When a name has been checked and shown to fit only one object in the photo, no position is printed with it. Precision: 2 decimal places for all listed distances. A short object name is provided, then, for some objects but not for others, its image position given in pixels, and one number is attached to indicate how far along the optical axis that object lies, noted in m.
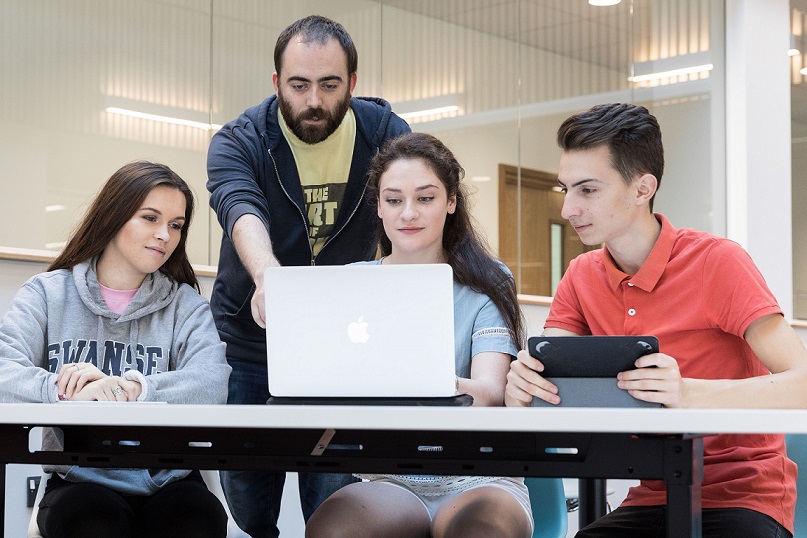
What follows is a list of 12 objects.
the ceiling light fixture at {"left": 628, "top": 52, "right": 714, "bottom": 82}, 5.62
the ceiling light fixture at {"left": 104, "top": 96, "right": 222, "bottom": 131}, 3.75
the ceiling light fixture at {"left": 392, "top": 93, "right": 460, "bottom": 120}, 5.02
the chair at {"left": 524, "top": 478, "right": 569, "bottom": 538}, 2.24
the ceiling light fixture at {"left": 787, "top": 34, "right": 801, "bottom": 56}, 5.63
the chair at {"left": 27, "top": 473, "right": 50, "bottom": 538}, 1.84
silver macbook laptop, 1.45
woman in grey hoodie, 1.89
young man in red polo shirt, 1.60
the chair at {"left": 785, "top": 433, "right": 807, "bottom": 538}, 2.08
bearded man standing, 2.36
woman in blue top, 1.67
